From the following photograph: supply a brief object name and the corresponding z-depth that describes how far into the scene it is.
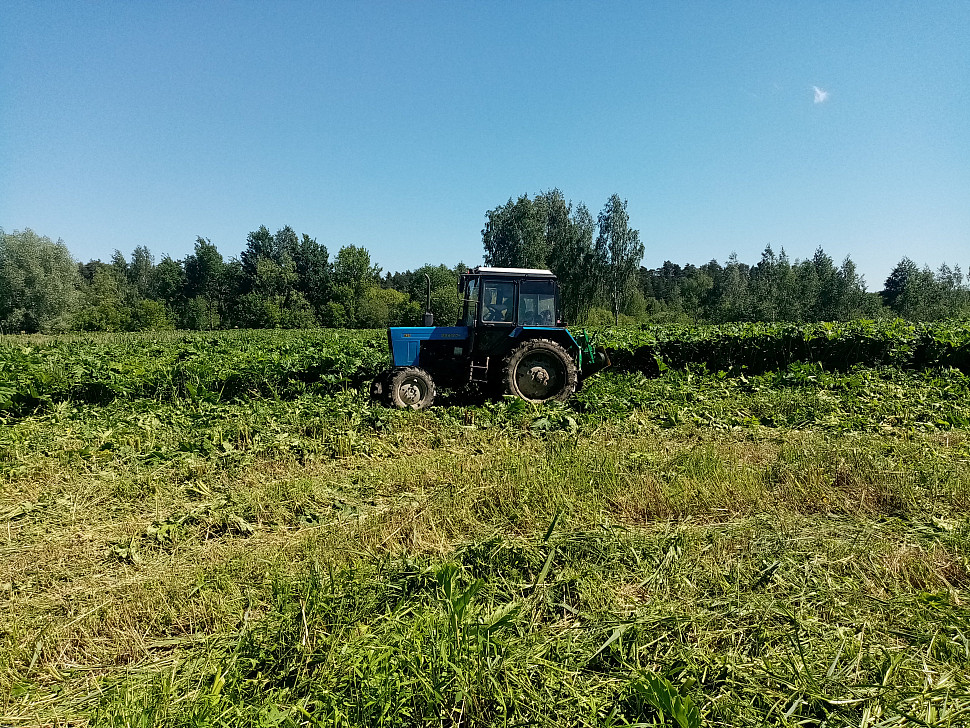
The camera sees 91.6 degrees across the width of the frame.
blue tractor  7.42
